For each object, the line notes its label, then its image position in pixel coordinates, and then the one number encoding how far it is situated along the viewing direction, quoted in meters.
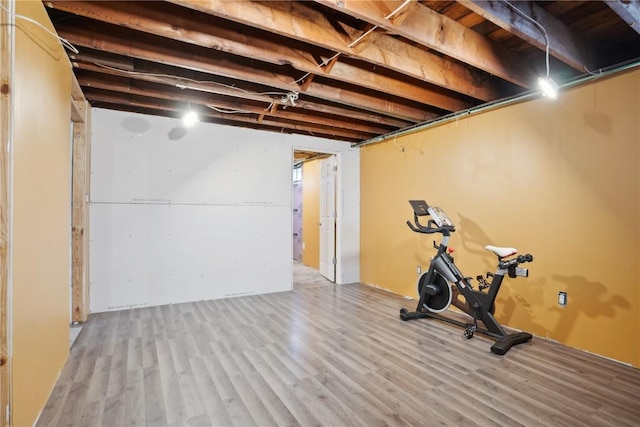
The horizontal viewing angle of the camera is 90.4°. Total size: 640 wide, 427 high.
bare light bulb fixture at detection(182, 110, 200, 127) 3.61
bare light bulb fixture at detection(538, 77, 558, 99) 2.49
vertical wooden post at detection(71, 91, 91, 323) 3.39
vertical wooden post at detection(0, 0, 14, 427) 1.39
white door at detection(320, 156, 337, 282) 5.60
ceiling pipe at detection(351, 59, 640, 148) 2.53
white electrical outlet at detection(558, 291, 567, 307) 2.88
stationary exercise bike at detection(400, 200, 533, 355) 2.87
